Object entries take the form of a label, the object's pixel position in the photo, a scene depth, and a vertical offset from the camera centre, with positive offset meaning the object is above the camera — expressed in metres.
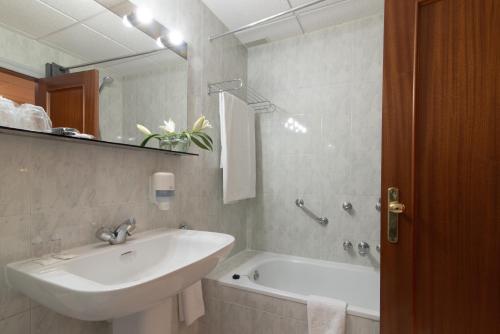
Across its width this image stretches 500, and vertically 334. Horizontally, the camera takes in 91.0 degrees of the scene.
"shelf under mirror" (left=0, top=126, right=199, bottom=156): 0.68 +0.09
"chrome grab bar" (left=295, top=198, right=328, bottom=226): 2.00 -0.41
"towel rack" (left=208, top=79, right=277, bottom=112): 2.10 +0.61
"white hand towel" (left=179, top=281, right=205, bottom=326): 1.38 -0.79
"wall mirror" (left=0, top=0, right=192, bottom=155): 0.77 +0.38
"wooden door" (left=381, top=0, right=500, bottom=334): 0.86 +0.00
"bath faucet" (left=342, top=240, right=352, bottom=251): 1.91 -0.63
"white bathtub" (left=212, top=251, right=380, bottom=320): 1.76 -0.87
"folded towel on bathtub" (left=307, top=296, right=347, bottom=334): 1.22 -0.76
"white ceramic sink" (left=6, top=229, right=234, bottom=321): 0.57 -0.33
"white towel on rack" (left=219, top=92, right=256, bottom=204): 1.75 +0.13
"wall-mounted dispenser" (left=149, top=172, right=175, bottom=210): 1.19 -0.11
